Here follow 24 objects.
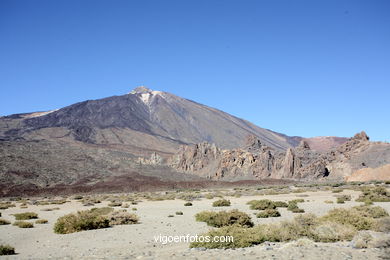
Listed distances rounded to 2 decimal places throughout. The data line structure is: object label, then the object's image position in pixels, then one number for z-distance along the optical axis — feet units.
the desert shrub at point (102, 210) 66.00
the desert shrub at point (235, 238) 31.22
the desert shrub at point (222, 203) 81.51
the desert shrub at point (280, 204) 71.91
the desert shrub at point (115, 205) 93.55
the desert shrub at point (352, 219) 39.22
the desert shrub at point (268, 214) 55.90
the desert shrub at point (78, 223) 47.34
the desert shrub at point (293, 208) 62.28
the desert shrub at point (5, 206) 103.06
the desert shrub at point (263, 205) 69.38
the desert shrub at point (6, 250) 34.66
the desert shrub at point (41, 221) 59.72
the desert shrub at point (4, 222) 59.95
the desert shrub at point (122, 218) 53.72
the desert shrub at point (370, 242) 29.14
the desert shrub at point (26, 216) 67.00
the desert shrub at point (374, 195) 79.15
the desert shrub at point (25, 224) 54.42
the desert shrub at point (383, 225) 37.58
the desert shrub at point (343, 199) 79.51
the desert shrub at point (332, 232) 33.35
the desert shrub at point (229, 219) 44.57
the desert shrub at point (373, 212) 47.11
